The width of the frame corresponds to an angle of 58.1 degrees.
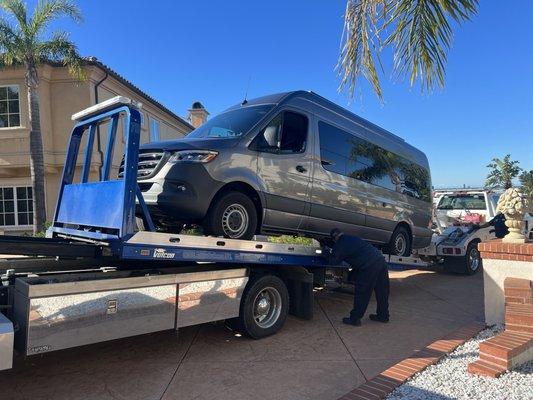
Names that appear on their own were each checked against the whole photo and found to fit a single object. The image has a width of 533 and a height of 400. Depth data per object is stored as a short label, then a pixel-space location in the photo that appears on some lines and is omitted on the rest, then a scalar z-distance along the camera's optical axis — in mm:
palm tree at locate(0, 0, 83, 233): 14570
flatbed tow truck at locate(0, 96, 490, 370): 4039
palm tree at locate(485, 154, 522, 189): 51188
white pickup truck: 12980
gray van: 5230
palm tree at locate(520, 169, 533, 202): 48600
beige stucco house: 16297
